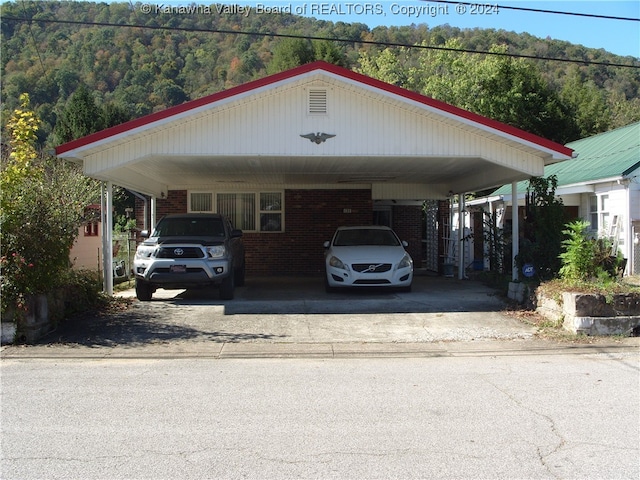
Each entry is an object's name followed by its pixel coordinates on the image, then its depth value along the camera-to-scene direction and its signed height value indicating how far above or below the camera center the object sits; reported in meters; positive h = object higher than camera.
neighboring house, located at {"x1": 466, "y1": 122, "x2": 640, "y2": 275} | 15.55 +1.36
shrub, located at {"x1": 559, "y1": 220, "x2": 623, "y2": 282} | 10.30 -0.40
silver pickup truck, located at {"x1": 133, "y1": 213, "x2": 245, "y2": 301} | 11.62 -0.42
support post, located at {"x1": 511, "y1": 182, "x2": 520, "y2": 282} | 12.72 -0.08
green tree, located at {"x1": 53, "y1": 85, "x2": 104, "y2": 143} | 30.98 +6.23
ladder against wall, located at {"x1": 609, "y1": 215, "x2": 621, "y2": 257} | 15.83 +0.21
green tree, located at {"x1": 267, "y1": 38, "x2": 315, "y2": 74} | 45.09 +13.93
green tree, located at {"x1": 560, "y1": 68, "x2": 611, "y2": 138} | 35.66 +7.81
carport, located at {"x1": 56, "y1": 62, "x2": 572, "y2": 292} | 11.16 +1.96
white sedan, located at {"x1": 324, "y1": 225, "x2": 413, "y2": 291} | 12.79 -0.60
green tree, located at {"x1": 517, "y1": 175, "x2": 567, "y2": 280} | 11.86 +0.13
